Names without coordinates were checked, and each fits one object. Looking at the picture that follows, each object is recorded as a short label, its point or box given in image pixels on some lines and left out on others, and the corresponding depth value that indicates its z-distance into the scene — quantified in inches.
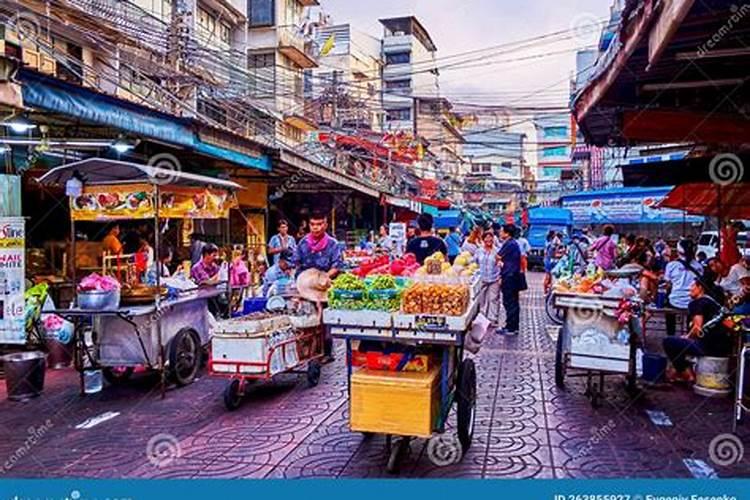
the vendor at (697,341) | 244.7
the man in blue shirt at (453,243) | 575.8
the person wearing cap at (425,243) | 244.7
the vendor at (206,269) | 338.0
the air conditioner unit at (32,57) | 430.1
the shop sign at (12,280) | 288.2
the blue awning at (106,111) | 245.4
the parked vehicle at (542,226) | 1101.1
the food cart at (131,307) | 252.2
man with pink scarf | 282.5
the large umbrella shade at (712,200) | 367.6
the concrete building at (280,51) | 1011.3
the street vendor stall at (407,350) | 166.2
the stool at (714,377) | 247.0
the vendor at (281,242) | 488.4
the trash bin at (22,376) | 256.4
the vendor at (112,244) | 400.5
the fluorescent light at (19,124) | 289.4
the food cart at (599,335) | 230.2
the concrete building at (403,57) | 1387.8
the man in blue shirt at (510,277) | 404.5
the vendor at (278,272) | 338.3
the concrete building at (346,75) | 969.5
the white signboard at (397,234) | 733.3
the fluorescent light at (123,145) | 343.1
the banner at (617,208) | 809.5
